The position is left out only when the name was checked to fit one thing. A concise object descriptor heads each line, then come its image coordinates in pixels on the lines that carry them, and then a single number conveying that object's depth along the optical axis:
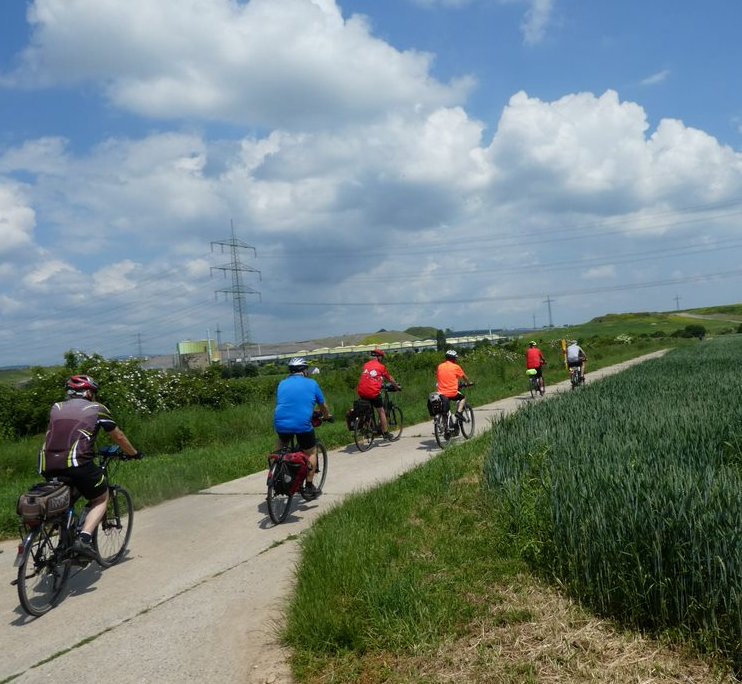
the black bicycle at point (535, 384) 21.20
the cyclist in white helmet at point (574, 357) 22.34
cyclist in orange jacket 12.43
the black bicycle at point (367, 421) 12.55
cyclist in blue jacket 8.10
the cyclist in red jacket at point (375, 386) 12.43
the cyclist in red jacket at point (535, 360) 20.98
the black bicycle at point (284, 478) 7.51
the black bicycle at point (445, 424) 12.17
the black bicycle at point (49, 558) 5.22
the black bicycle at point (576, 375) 22.44
